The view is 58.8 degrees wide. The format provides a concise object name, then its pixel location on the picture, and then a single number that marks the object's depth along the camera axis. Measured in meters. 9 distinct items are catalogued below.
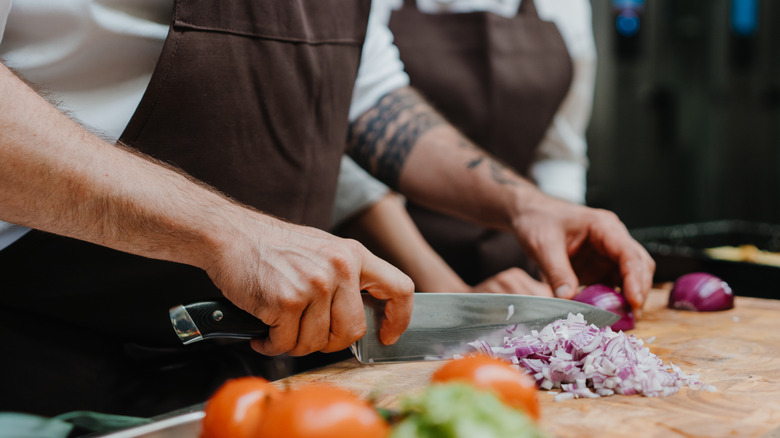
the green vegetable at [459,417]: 0.50
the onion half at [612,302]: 1.23
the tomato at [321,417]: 0.51
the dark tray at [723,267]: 1.69
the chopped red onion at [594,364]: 0.88
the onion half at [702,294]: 1.37
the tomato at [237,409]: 0.61
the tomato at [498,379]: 0.65
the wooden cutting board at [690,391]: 0.79
